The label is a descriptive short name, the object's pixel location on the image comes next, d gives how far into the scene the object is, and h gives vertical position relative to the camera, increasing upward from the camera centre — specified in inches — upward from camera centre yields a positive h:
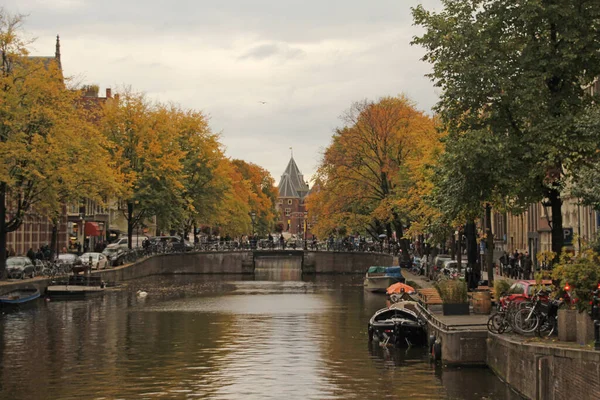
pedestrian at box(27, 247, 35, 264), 2936.0 +35.6
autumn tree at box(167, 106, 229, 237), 4023.1 +379.4
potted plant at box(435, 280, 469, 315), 1544.0 -44.2
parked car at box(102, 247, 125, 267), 3343.3 +41.0
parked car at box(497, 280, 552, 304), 1269.6 -32.4
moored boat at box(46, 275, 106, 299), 2546.8 -47.0
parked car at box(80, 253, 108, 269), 3070.9 +23.5
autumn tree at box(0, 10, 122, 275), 2383.1 +295.0
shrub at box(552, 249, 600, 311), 976.9 -9.6
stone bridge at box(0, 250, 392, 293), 4087.1 +23.7
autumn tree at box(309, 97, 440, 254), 3533.5 +346.4
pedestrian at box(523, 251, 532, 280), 2503.7 -1.0
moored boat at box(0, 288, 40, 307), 2182.6 -60.8
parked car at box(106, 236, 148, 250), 3842.0 +95.7
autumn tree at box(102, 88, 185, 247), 3565.5 +374.3
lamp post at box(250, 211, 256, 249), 4485.7 +103.5
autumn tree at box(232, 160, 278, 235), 6953.7 +488.6
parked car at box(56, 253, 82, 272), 2802.7 +21.1
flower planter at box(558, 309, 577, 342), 1047.6 -56.6
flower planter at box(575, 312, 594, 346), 983.3 -56.4
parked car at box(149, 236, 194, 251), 4134.1 +97.1
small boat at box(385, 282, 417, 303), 2097.7 -50.0
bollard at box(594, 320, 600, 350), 885.9 -56.2
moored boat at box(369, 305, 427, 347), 1622.8 -94.4
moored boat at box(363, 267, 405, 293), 2940.5 -29.4
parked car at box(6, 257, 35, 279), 2474.2 -0.2
